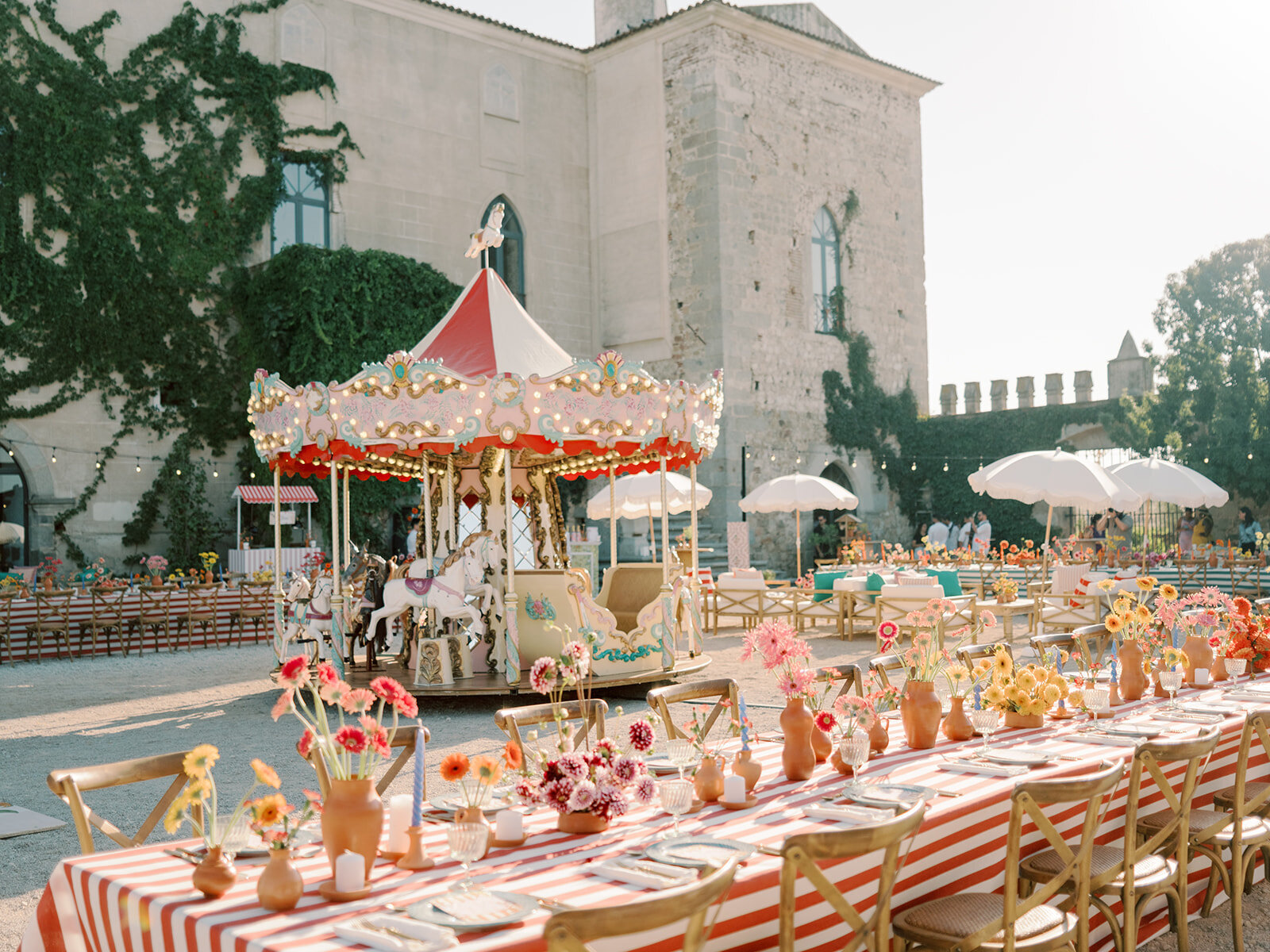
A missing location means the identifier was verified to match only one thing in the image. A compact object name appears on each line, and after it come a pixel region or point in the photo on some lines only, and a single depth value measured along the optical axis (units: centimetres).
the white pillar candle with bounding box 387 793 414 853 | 306
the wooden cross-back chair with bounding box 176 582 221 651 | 1527
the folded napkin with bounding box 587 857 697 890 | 278
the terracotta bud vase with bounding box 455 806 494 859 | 302
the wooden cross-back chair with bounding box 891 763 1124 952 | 308
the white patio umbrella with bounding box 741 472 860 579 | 1755
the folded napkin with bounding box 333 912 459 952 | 240
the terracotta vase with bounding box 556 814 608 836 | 327
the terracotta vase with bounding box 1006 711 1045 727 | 469
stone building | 2230
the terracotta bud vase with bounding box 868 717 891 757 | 424
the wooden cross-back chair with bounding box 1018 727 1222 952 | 362
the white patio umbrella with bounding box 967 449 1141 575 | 1427
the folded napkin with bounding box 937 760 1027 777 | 383
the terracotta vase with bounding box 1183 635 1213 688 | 573
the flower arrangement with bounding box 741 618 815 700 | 382
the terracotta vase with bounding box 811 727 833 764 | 409
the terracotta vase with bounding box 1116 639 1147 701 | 536
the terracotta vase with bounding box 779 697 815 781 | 387
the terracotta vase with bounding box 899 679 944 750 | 433
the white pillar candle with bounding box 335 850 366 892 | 275
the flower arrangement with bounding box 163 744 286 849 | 268
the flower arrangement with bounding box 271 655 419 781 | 279
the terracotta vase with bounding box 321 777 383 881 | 287
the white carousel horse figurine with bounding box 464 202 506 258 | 1144
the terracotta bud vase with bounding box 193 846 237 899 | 274
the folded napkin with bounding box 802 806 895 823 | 330
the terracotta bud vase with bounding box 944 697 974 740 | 449
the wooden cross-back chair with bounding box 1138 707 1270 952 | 416
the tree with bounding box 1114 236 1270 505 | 2278
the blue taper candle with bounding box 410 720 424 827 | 307
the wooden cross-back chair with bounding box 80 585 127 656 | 1438
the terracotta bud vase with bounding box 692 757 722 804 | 359
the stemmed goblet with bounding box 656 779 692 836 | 316
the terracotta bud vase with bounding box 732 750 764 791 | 369
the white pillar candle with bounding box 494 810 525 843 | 318
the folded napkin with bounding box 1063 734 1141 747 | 430
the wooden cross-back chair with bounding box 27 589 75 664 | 1392
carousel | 963
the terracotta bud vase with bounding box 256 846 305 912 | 266
